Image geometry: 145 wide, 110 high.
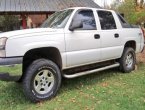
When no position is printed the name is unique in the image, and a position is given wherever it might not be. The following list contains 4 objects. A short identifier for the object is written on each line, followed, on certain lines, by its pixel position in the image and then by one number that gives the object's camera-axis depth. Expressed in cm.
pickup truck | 278
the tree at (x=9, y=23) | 1085
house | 875
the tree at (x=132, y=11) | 922
